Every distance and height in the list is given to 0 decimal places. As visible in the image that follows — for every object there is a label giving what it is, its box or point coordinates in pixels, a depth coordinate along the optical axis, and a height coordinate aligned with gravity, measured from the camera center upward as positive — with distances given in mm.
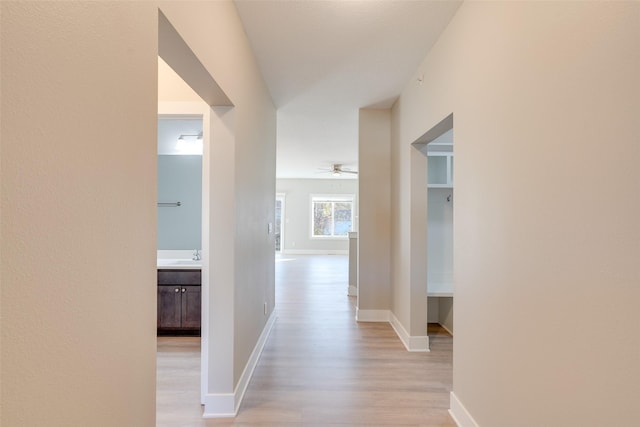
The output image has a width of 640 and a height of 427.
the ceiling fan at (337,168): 7895 +1291
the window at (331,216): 11258 +81
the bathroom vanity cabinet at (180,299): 3400 -873
